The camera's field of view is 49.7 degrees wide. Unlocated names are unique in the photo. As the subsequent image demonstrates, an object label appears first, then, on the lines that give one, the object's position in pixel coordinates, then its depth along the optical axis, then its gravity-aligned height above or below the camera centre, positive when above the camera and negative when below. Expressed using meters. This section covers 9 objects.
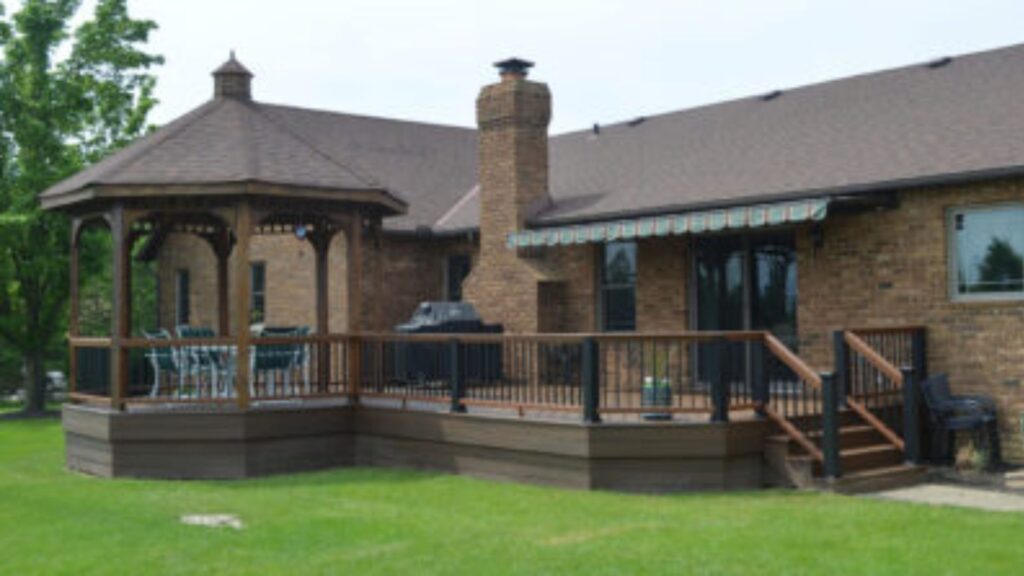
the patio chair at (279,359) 13.73 -0.37
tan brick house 12.22 +1.32
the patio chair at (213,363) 13.77 -0.41
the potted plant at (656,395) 11.23 -0.74
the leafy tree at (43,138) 22.72 +4.19
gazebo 12.82 +1.64
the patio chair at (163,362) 13.79 -0.37
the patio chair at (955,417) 11.71 -1.03
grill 12.91 -0.37
